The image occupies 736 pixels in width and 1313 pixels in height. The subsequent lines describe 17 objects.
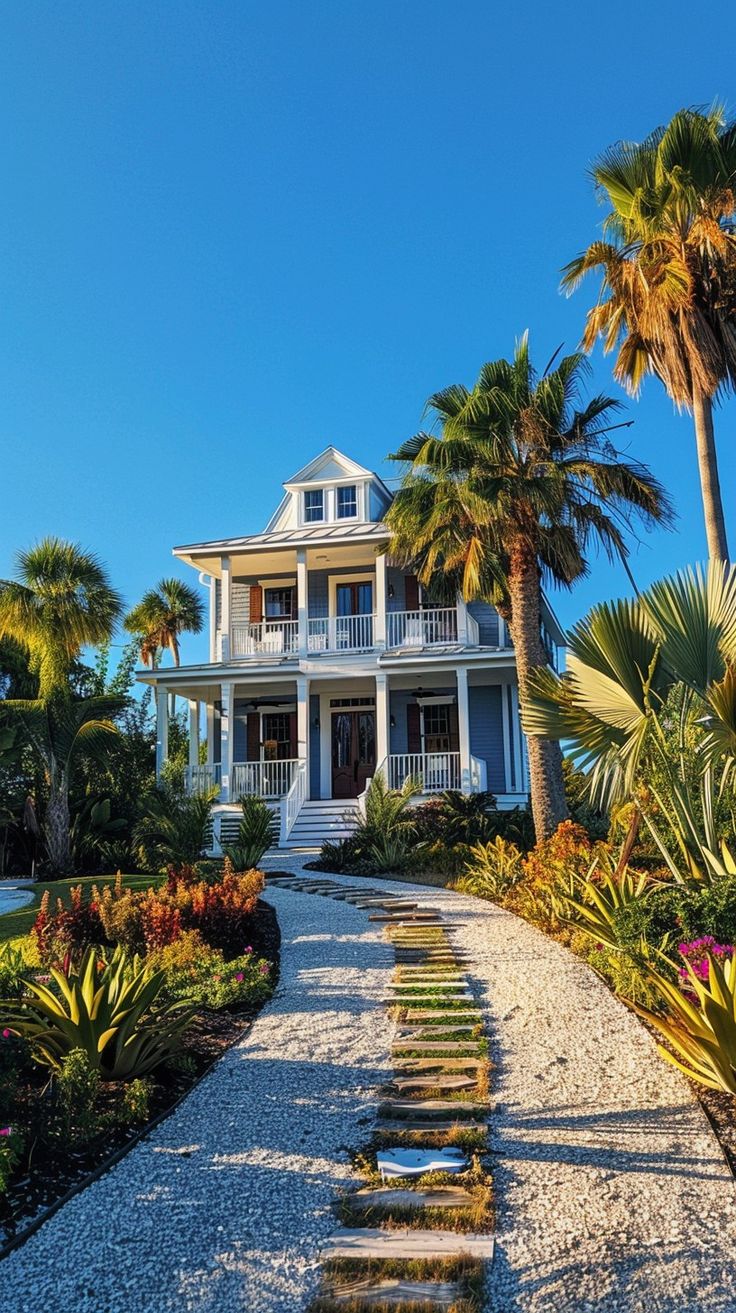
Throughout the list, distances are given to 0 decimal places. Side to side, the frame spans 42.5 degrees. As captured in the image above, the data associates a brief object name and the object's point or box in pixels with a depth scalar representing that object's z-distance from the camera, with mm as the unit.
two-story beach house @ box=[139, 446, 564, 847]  20844
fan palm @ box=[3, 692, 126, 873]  18000
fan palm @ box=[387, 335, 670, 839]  14492
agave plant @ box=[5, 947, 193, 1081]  5477
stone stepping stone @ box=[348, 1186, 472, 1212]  4109
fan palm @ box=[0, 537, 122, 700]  18516
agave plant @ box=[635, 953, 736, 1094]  4785
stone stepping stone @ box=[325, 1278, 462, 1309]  3377
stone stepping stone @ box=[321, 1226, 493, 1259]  3711
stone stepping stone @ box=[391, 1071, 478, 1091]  5648
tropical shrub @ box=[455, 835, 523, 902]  13117
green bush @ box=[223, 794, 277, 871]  14945
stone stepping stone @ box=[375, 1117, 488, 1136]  4973
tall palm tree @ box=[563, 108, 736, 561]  11773
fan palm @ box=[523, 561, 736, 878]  7176
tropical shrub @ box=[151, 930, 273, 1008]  7398
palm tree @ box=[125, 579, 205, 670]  32875
